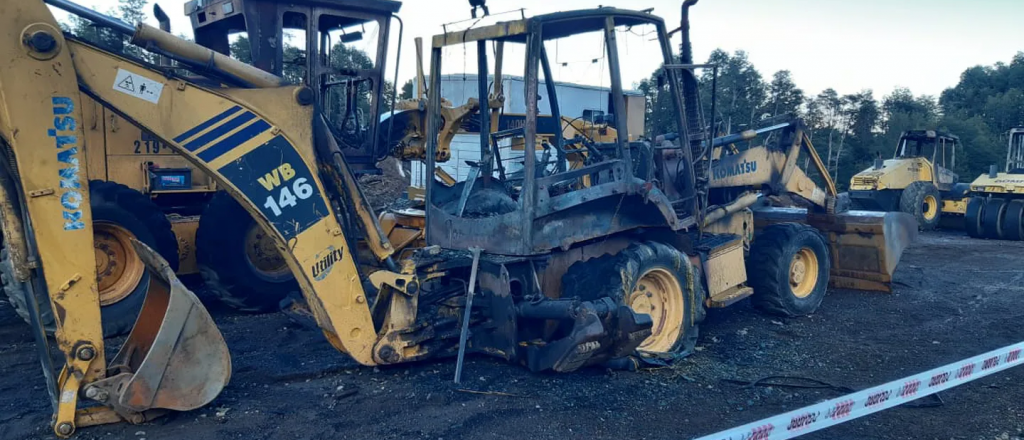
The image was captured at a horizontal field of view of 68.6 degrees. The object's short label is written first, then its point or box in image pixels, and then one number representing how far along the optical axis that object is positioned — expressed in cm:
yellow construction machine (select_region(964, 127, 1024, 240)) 1504
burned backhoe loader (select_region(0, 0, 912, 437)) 379
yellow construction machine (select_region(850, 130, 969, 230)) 1700
